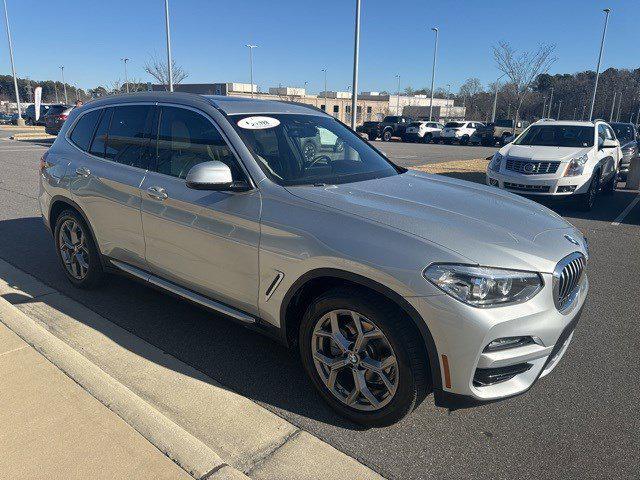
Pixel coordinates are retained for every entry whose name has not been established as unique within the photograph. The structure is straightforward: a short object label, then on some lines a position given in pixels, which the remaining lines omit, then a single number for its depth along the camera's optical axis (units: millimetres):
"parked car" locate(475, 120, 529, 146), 34156
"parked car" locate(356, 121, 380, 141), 36691
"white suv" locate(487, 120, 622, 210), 8945
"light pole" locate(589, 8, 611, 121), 31442
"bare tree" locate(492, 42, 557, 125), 29000
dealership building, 69362
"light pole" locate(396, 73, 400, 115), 85250
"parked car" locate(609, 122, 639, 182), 14266
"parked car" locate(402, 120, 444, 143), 35688
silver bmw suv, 2455
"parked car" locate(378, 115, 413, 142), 36872
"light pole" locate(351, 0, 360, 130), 16156
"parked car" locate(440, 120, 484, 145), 35094
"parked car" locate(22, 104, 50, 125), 41303
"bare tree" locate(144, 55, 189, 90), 42969
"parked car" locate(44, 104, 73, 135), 22516
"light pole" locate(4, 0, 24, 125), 37312
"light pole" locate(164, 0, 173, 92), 25719
